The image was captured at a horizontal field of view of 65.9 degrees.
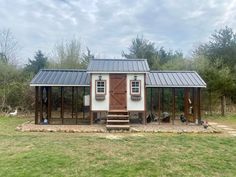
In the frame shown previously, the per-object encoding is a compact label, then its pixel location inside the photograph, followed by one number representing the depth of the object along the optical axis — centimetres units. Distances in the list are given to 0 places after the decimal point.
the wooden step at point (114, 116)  886
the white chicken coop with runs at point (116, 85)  929
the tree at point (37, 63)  1710
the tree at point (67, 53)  1595
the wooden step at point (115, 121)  855
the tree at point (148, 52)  1782
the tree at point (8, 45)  1783
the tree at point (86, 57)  1556
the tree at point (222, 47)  1674
